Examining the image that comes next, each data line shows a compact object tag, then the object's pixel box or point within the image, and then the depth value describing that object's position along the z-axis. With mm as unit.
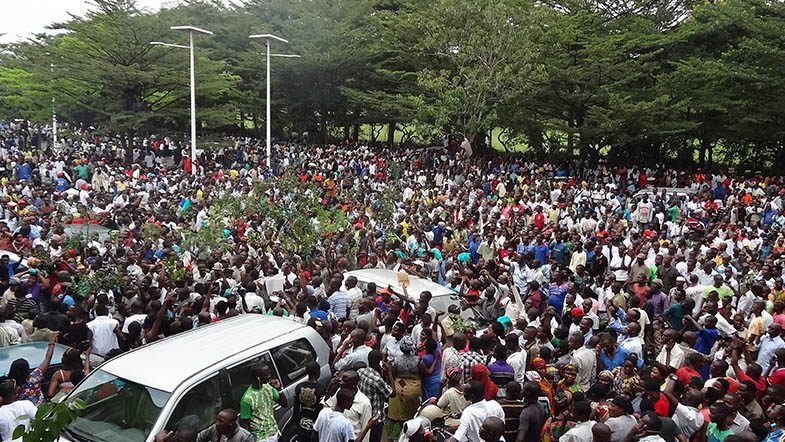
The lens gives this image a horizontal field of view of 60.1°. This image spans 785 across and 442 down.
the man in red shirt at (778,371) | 6699
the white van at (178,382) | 5613
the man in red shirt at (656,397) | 6000
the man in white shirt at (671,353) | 7332
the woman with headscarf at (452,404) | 6070
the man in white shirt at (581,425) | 5361
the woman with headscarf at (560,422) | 5785
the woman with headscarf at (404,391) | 6734
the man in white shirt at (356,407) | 5895
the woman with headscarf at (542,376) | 6233
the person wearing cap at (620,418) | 5457
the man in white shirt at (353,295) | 9367
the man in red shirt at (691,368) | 6723
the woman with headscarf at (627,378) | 6297
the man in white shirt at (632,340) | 7404
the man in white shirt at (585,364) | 7043
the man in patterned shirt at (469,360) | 6652
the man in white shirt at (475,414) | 5523
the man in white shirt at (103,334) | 7852
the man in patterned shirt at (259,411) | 5879
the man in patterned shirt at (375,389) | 6289
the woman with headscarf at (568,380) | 6652
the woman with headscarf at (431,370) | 6992
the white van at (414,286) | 10094
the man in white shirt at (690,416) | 5738
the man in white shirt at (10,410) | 5621
